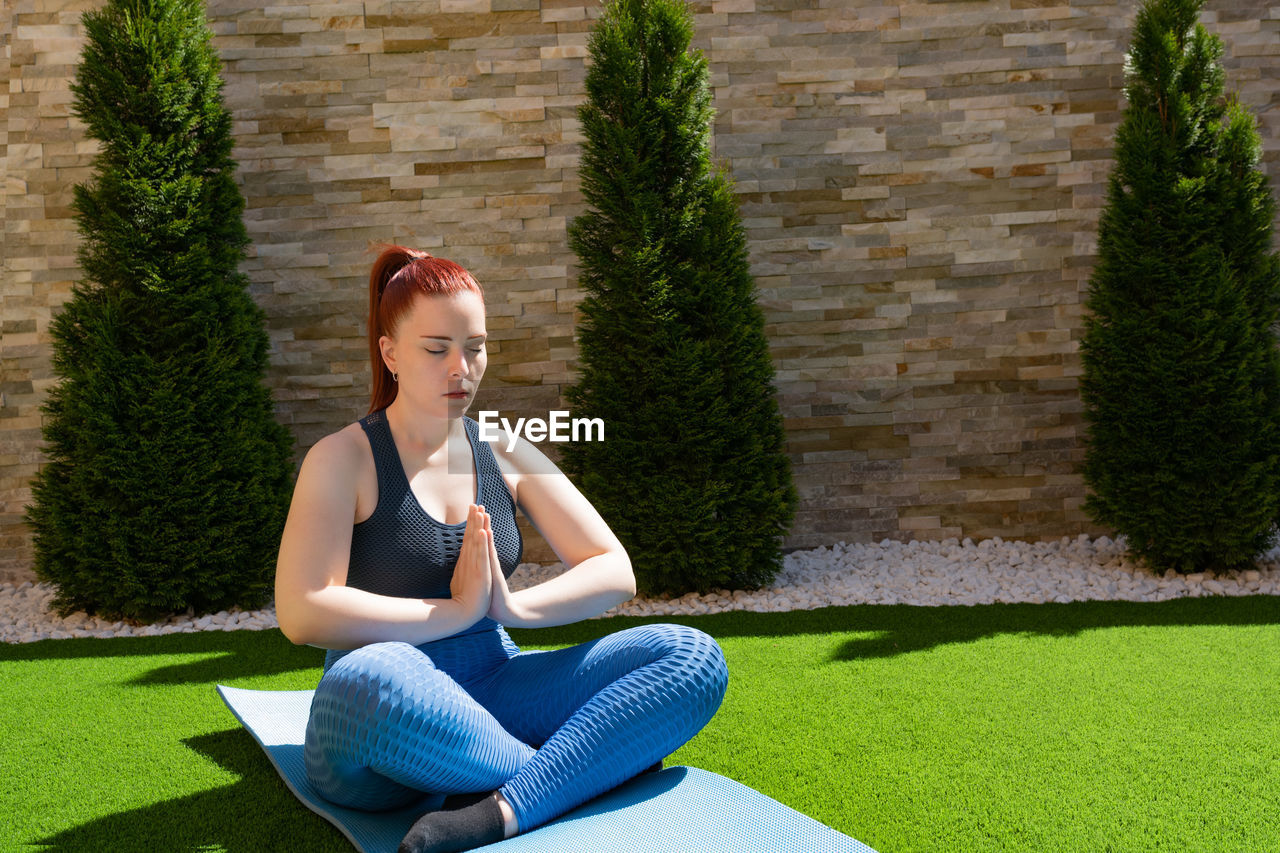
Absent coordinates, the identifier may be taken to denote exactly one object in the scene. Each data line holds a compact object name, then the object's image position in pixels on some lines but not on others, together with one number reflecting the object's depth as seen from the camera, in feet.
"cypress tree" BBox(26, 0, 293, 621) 16.56
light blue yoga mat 6.57
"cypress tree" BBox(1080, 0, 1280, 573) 17.31
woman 6.59
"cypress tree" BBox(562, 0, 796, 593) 17.34
